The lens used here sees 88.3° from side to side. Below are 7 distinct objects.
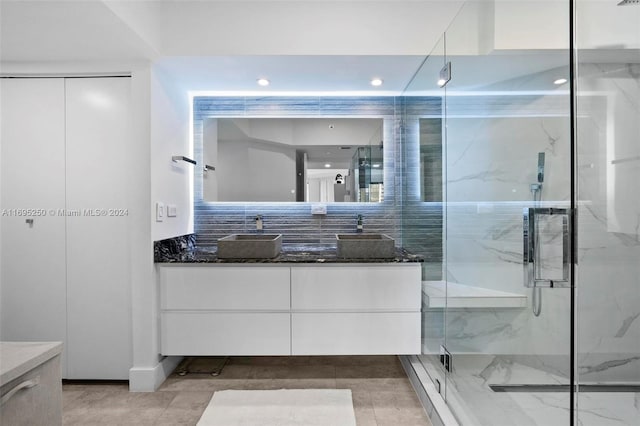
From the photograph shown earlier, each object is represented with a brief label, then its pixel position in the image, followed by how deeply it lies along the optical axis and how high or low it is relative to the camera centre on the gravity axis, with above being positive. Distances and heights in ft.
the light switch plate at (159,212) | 7.40 -0.09
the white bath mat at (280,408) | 6.08 -3.95
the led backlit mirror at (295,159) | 9.75 +1.44
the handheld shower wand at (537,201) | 4.17 +0.06
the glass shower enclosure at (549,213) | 3.95 -0.09
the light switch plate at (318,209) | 9.66 -0.05
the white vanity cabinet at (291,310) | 7.27 -2.26
